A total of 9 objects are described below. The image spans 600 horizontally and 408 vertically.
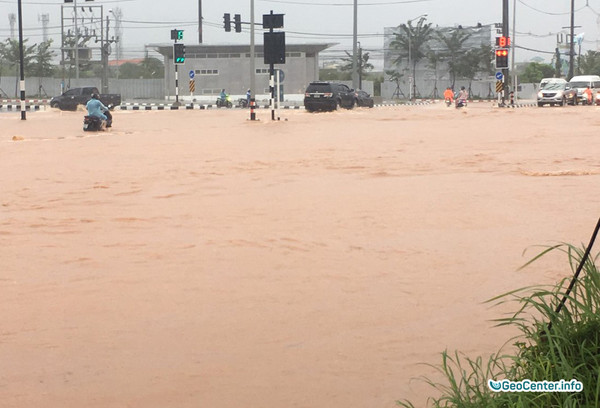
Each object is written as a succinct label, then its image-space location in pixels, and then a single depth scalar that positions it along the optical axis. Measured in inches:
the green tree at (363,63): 3614.7
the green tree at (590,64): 3892.2
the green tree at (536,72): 3848.4
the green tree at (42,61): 3425.2
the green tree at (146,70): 4205.2
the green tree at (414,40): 3516.2
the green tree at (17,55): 3393.2
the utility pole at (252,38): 1871.3
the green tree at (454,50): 3420.3
